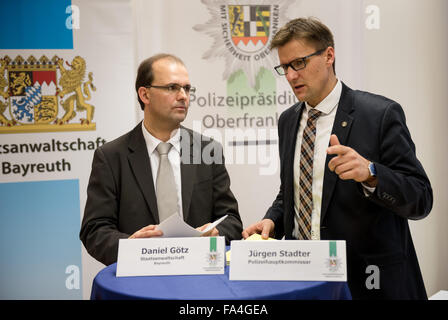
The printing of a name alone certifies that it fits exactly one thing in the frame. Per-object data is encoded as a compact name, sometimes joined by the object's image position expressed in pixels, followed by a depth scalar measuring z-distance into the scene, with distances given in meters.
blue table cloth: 1.62
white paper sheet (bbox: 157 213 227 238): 1.87
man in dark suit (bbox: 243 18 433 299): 1.96
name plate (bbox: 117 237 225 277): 1.83
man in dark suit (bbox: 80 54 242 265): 2.55
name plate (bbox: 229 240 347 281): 1.73
